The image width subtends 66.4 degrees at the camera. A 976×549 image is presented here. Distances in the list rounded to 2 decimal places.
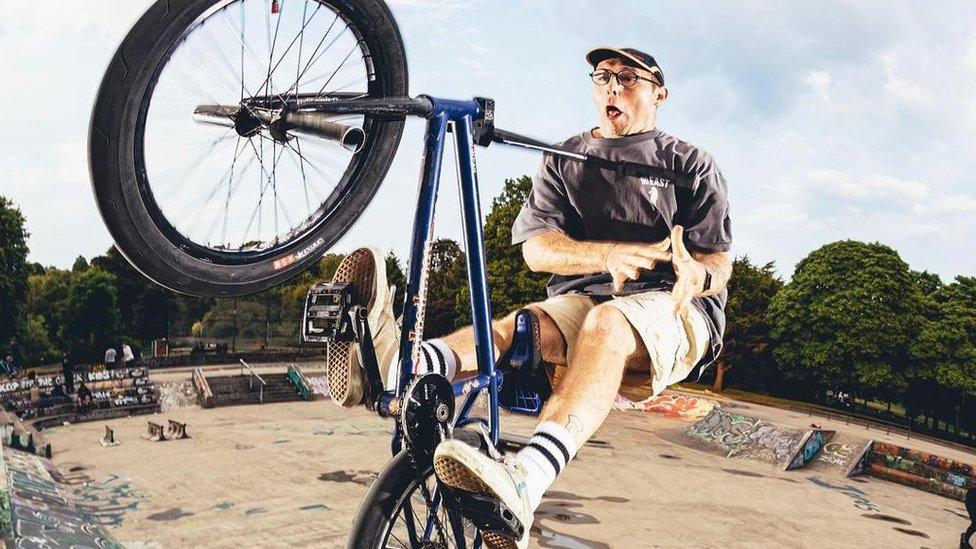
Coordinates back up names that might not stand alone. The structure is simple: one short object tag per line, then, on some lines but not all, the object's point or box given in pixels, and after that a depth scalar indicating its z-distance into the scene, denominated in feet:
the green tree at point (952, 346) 58.18
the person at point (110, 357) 74.13
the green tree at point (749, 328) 63.00
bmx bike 7.84
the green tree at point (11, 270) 79.05
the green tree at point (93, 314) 78.95
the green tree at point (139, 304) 73.87
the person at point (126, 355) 75.77
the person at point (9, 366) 73.26
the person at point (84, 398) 74.54
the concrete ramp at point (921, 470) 58.49
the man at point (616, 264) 10.87
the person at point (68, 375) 74.54
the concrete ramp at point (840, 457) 63.93
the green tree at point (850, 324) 62.80
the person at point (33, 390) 72.13
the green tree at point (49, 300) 83.20
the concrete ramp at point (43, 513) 42.41
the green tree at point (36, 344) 78.48
